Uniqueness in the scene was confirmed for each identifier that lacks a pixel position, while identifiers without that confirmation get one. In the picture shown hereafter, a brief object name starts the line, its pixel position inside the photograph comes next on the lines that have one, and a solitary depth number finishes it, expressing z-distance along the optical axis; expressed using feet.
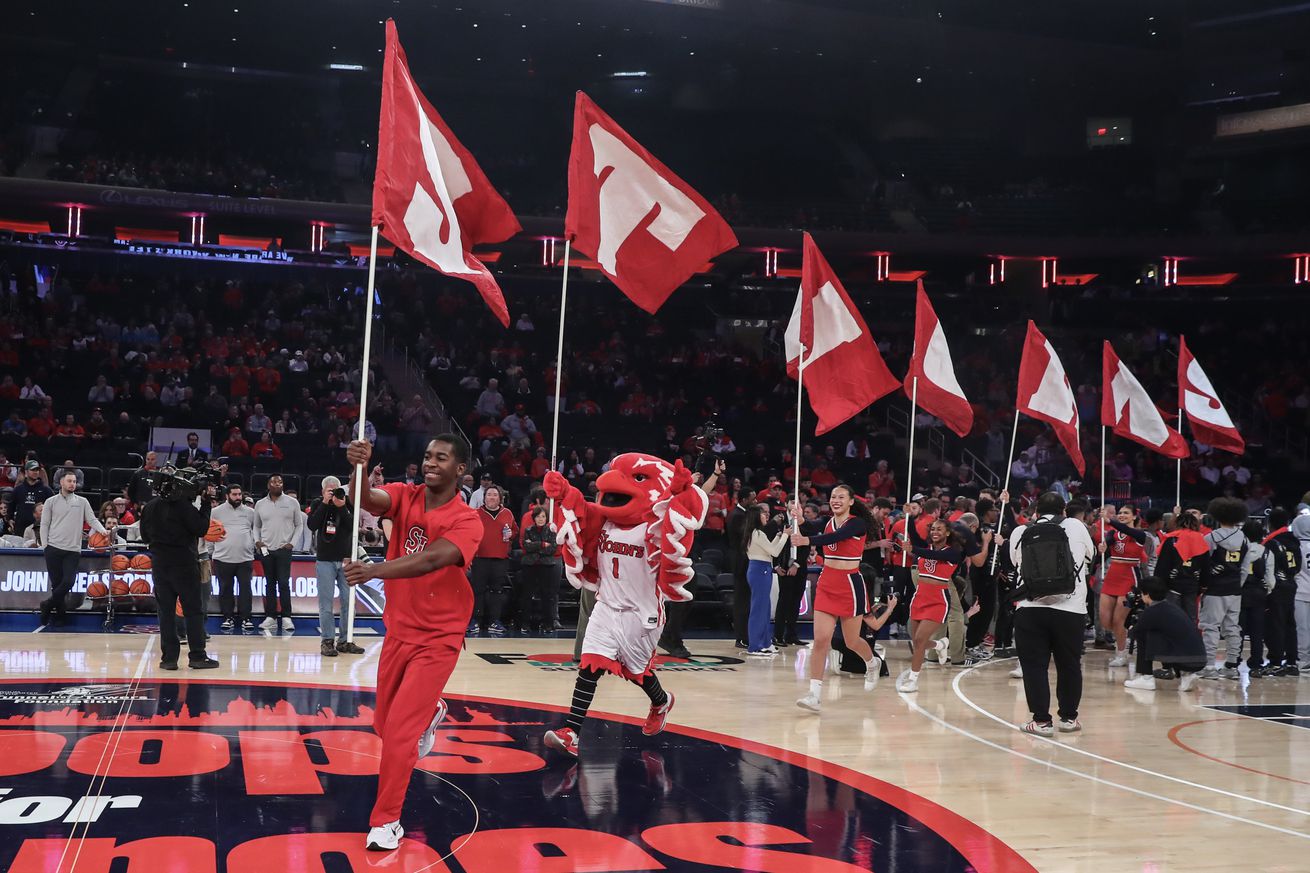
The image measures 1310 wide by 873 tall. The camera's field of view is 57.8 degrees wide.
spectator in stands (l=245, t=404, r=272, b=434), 71.82
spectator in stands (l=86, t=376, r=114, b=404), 71.67
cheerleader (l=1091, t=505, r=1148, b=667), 45.37
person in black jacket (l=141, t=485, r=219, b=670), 35.86
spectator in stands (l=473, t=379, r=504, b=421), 80.48
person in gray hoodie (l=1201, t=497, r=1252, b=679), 42.22
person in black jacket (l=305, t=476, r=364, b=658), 40.34
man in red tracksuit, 17.94
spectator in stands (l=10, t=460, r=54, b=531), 50.88
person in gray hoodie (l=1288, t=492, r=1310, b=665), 45.16
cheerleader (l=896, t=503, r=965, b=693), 38.47
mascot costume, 26.05
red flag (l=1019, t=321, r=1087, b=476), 46.03
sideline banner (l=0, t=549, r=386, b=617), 48.19
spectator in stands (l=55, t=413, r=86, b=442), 68.33
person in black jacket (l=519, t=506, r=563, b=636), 49.11
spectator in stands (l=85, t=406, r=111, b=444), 67.92
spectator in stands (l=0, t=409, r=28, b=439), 67.56
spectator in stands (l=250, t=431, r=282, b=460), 68.59
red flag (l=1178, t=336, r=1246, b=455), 54.95
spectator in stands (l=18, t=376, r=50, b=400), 72.38
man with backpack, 29.86
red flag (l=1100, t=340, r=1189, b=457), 52.65
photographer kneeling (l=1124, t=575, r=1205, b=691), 39.09
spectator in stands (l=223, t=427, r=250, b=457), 68.44
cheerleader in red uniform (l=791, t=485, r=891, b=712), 33.40
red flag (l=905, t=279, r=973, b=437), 41.14
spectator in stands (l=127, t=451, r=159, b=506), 42.91
